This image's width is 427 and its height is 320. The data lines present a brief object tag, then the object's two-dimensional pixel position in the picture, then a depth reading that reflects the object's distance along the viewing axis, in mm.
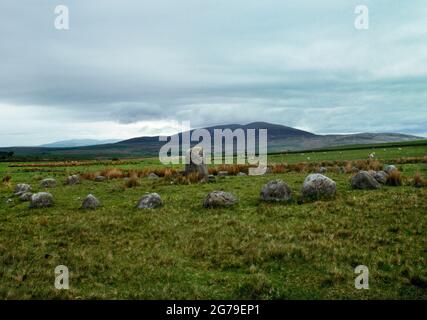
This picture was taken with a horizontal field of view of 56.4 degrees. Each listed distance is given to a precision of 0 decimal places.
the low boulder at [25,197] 23953
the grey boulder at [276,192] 20047
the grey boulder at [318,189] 20094
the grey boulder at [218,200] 19203
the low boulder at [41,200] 21078
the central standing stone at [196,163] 32062
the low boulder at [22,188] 27691
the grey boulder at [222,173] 37284
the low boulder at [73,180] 33375
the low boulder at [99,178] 36531
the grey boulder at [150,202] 19844
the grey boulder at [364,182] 22547
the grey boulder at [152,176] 36872
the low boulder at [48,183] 31758
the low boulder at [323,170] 36506
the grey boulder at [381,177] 24672
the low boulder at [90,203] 20375
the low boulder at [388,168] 29969
